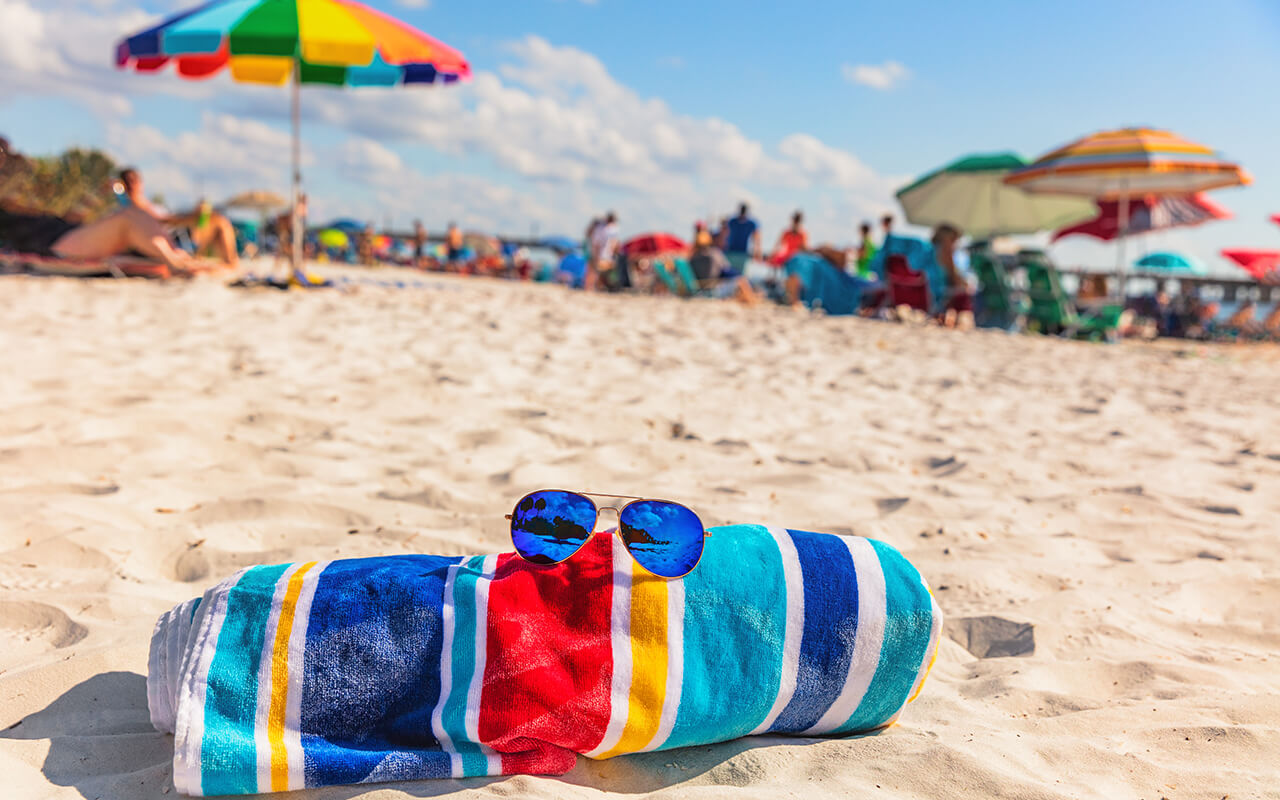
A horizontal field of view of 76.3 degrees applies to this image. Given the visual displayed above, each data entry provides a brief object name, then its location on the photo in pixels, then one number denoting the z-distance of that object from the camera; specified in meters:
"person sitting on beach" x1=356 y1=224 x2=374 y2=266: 20.94
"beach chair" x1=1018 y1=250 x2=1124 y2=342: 9.10
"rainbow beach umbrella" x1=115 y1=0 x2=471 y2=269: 6.04
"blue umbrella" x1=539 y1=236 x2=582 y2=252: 26.39
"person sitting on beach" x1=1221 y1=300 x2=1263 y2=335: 12.81
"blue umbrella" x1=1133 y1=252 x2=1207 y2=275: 15.84
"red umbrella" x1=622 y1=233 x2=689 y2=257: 12.70
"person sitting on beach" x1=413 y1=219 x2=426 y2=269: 20.79
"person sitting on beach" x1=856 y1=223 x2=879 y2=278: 11.59
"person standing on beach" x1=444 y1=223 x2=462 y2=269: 20.80
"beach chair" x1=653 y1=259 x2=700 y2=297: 11.49
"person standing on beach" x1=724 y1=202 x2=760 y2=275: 12.25
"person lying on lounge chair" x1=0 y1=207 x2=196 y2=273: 6.68
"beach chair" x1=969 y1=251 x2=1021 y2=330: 9.56
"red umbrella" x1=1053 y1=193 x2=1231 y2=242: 11.40
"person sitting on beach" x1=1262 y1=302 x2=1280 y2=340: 12.63
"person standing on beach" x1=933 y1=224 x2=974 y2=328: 9.32
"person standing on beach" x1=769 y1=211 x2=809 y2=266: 12.47
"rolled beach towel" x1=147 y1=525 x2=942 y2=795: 1.04
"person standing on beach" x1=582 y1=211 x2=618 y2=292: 13.23
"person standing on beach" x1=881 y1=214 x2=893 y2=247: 10.49
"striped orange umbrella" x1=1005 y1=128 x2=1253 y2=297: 7.77
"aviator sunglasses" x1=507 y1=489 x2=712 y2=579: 1.12
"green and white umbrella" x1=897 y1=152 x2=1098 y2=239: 10.98
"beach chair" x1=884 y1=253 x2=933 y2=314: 9.34
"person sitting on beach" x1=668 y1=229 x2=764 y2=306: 11.41
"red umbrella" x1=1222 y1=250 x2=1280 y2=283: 13.75
